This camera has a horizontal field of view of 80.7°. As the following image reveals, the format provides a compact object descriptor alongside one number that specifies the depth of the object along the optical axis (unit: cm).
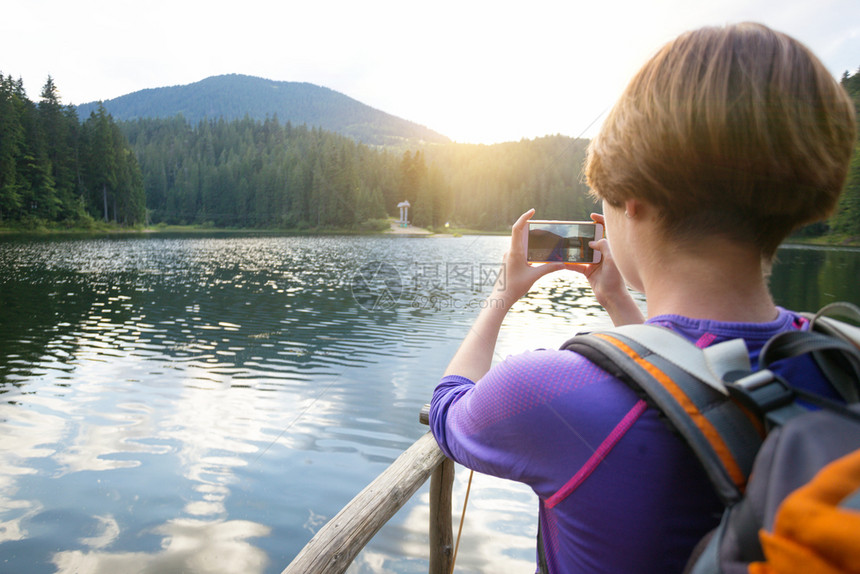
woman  85
